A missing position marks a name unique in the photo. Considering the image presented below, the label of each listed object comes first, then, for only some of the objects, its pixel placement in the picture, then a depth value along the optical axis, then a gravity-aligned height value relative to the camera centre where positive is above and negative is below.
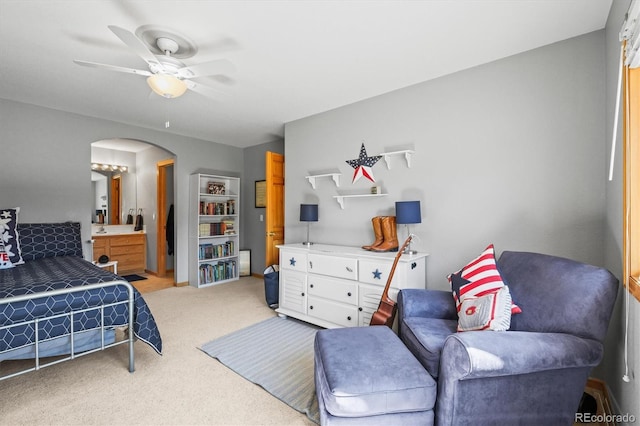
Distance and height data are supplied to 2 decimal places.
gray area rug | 1.96 -1.23
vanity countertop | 5.27 -0.34
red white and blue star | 3.22 +0.53
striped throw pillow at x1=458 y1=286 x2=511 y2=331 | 1.60 -0.58
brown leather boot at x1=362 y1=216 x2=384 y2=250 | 2.97 -0.19
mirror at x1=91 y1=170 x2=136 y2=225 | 5.82 +0.35
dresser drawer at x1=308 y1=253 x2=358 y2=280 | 2.78 -0.55
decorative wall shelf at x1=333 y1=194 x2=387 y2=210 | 3.26 +0.17
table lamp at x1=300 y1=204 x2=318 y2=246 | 3.44 -0.01
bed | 1.80 -0.68
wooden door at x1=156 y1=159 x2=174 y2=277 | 5.40 -0.16
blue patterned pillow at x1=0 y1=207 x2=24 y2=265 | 2.76 -0.21
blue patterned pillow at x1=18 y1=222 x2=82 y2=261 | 3.07 -0.30
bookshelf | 4.76 -0.29
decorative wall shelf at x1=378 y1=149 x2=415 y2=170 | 2.89 +0.58
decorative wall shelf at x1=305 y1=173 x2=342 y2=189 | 3.49 +0.42
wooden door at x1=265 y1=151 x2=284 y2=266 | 4.11 +0.10
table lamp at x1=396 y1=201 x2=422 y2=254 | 2.63 -0.01
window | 1.33 +0.16
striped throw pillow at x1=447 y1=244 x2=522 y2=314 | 1.80 -0.45
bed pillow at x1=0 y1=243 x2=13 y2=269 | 2.64 -0.43
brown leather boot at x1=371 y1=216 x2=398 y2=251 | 2.89 -0.25
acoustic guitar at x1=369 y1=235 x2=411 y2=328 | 2.37 -0.82
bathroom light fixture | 5.66 +0.91
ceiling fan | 2.08 +1.07
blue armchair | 1.29 -0.68
